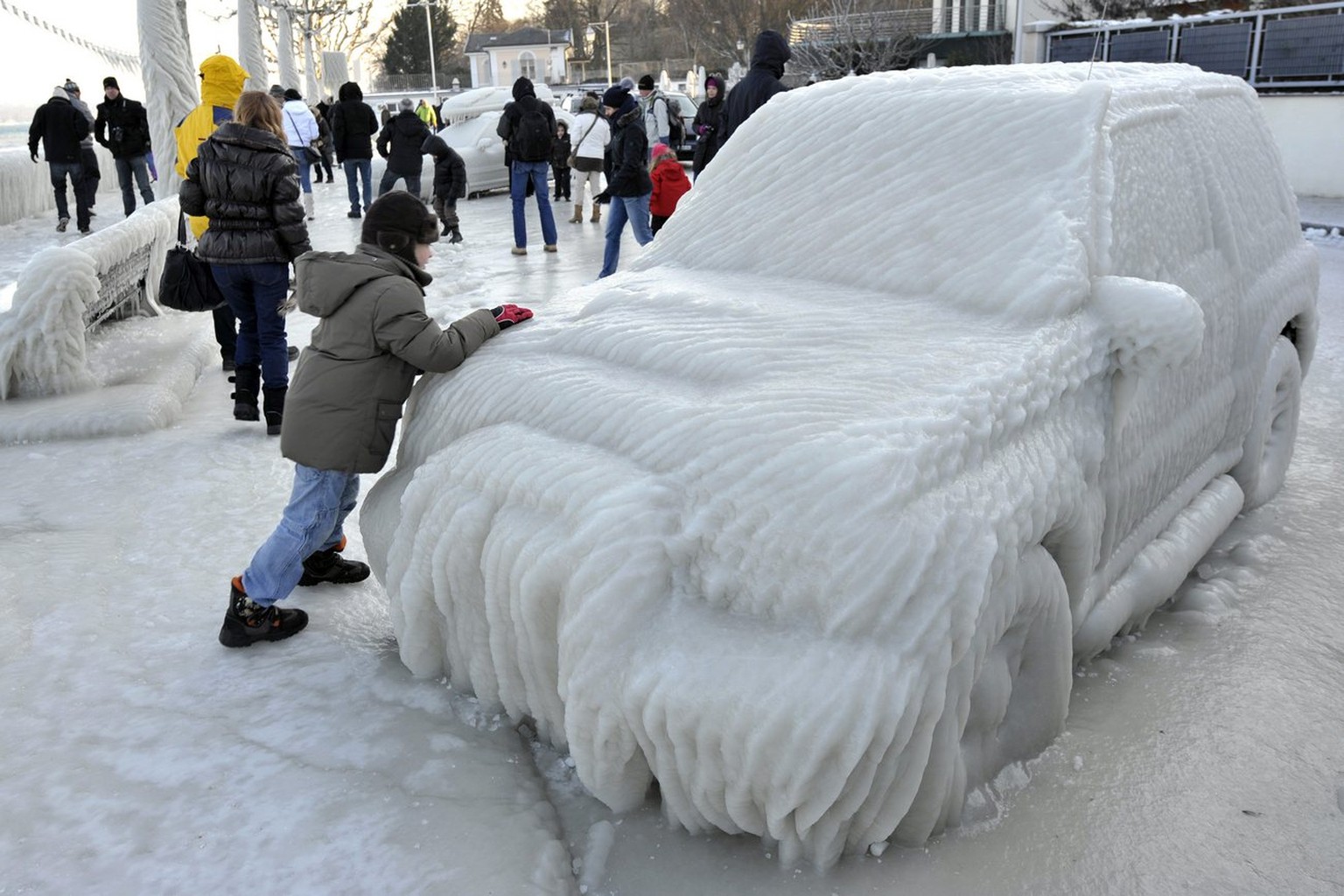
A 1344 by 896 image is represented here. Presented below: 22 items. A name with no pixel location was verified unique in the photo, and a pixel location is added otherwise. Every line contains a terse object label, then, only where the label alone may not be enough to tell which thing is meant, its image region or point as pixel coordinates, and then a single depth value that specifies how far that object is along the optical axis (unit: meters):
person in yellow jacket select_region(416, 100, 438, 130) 17.22
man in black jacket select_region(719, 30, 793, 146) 6.79
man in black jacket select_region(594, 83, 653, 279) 8.33
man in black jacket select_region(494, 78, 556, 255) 9.97
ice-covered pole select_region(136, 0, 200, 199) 7.71
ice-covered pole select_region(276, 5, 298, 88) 23.48
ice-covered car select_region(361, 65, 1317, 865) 1.95
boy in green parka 2.87
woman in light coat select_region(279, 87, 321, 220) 12.26
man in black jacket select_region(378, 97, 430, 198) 11.61
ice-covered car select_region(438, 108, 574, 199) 15.45
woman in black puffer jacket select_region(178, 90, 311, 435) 4.48
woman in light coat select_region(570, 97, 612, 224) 11.16
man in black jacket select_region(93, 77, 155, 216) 11.59
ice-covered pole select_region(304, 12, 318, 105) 34.62
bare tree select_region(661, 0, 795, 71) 44.00
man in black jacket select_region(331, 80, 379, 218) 11.77
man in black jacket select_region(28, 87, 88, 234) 11.62
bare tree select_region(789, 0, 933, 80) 24.20
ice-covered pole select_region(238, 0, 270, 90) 11.31
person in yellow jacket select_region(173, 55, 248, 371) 5.36
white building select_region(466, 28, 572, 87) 57.66
